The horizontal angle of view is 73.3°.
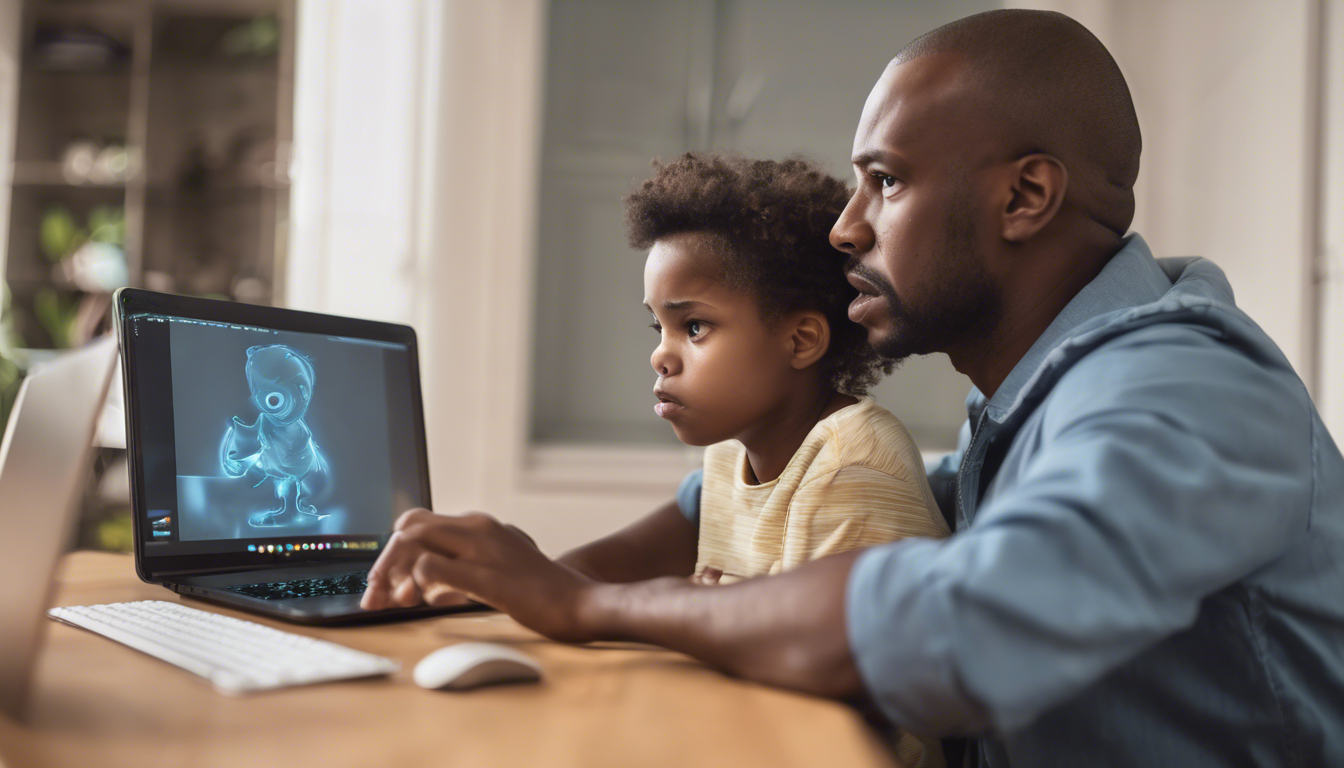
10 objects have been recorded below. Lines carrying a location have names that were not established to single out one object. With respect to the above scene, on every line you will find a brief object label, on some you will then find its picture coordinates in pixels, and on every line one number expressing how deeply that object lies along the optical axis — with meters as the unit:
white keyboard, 0.66
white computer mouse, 0.66
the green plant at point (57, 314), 3.55
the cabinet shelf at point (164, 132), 3.64
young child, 1.25
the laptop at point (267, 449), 1.03
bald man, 0.55
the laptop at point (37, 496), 0.57
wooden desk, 0.53
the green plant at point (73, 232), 3.57
